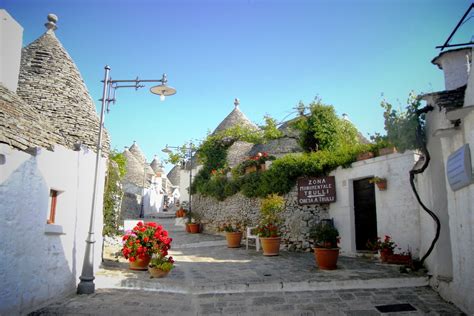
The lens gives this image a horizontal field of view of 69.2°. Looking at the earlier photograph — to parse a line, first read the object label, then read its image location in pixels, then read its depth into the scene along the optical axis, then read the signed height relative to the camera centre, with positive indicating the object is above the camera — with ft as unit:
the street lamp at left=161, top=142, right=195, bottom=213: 69.92 +12.47
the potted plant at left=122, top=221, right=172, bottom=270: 25.95 -2.45
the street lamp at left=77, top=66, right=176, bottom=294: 21.86 +1.70
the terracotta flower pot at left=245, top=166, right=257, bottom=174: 46.25 +5.77
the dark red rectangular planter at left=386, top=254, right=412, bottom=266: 25.52 -3.36
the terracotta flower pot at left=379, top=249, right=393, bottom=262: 26.87 -3.10
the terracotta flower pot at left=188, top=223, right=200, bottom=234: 59.67 -2.96
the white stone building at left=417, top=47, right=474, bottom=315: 16.30 +1.63
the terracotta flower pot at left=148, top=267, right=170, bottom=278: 24.72 -4.41
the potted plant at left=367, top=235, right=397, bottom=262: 26.99 -2.62
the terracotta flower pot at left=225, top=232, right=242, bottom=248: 42.09 -3.34
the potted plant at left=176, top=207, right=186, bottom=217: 73.12 -0.51
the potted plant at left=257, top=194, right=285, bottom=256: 34.63 -1.31
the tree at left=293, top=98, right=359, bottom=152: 44.11 +10.85
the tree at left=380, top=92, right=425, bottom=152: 22.00 +5.77
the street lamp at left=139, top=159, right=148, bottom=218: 106.93 +1.22
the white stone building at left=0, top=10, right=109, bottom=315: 16.58 +2.20
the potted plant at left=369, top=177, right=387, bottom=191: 29.22 +2.62
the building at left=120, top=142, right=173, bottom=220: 96.68 +7.29
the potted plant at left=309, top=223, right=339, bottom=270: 25.80 -2.51
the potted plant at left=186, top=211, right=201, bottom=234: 59.72 -2.62
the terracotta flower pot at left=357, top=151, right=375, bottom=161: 31.50 +5.34
